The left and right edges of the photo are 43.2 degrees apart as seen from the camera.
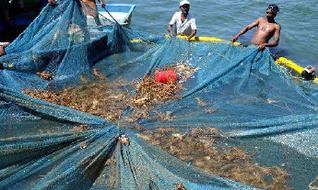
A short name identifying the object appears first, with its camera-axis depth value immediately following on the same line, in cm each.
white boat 946
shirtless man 790
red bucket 634
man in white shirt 834
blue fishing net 419
